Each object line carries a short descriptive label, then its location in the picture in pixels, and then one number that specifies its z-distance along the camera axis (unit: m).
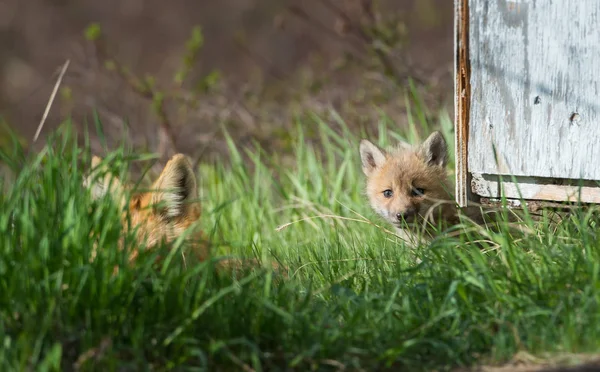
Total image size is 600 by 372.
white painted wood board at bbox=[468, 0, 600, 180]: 9.30
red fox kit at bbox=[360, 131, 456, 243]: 11.62
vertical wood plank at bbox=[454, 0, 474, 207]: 10.03
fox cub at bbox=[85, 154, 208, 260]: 9.55
